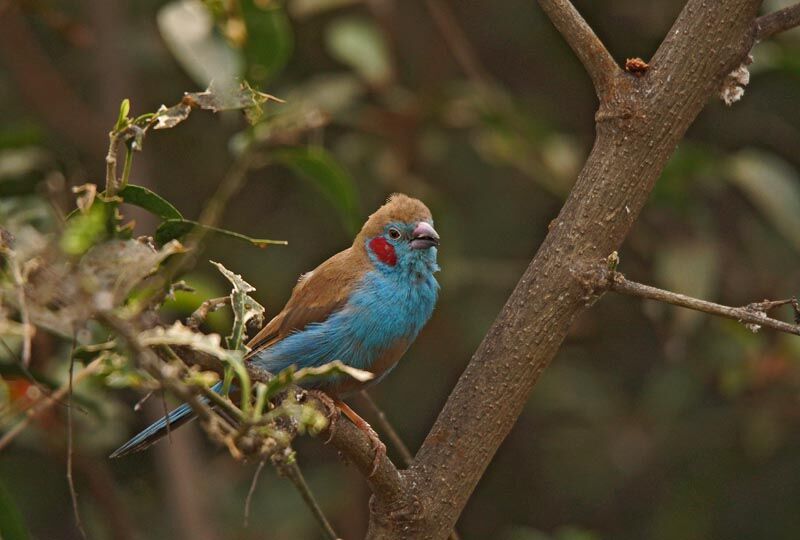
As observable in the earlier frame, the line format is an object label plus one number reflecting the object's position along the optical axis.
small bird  6.91
